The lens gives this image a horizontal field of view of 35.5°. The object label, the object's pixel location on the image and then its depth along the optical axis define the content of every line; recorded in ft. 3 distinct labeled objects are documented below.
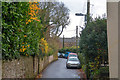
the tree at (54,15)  82.74
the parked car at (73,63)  73.15
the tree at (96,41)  31.01
